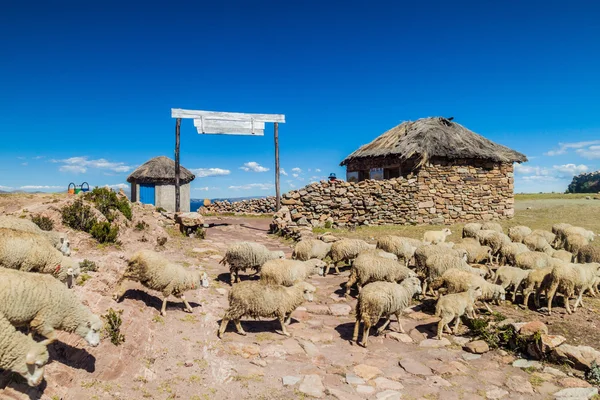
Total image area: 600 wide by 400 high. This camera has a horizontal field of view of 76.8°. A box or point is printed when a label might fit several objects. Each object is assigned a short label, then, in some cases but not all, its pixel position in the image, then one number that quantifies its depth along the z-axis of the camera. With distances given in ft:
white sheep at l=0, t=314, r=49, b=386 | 11.31
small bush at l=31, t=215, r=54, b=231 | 31.37
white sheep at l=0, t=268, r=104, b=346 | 12.67
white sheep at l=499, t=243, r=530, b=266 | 35.04
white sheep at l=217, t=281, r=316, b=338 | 21.31
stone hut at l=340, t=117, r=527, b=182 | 67.77
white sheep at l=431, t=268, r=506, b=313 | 25.66
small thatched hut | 92.38
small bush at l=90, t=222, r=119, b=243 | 34.55
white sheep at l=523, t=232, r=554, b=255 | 38.37
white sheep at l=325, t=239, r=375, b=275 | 35.42
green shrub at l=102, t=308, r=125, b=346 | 17.02
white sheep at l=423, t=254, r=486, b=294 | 29.43
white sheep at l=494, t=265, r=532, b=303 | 28.68
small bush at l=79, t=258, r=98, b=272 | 23.64
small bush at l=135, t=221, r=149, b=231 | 42.50
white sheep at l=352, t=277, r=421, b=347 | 21.68
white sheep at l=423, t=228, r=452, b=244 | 42.01
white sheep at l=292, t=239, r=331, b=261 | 35.60
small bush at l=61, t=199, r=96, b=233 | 34.72
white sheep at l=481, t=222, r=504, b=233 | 46.54
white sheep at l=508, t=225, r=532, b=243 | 42.68
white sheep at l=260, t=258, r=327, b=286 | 27.22
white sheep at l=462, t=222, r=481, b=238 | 45.27
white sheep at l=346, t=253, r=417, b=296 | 27.45
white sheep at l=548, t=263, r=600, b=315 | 26.37
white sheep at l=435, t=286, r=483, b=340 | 23.22
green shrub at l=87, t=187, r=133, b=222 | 40.45
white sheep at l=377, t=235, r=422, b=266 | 35.32
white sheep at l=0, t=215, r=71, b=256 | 22.35
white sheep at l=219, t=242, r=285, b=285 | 31.53
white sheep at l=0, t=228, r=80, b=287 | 17.25
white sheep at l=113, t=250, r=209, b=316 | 22.85
